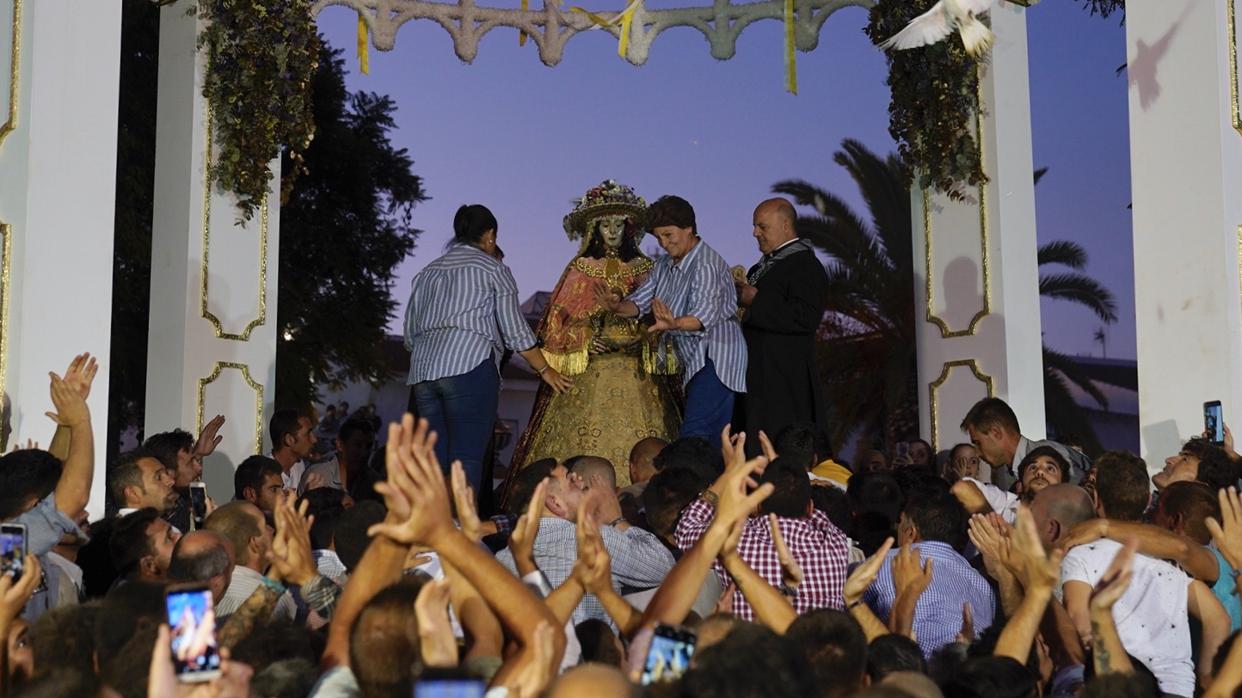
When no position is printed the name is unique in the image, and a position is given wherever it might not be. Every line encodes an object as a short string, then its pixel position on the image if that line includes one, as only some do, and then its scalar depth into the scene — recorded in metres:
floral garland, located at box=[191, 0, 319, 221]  9.52
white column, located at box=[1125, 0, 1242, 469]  7.55
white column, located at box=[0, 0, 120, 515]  7.00
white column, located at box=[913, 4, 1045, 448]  9.95
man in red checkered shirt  4.86
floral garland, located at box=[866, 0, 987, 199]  10.14
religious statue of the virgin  9.27
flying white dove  7.96
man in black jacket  8.55
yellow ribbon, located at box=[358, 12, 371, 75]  11.56
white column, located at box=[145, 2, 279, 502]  9.38
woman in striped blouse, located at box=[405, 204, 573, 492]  8.18
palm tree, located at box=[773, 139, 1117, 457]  17.81
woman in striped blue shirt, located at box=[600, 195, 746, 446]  8.51
